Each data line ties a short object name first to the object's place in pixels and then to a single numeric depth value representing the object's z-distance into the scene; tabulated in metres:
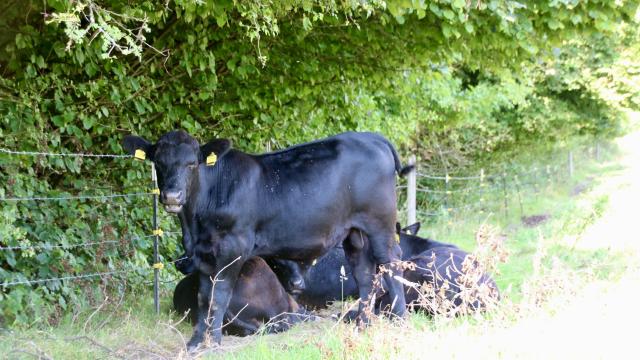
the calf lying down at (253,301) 15.37
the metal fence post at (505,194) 39.17
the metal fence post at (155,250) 16.77
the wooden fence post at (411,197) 28.37
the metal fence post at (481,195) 37.98
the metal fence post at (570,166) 61.02
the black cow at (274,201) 14.16
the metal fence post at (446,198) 36.53
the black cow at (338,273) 16.94
